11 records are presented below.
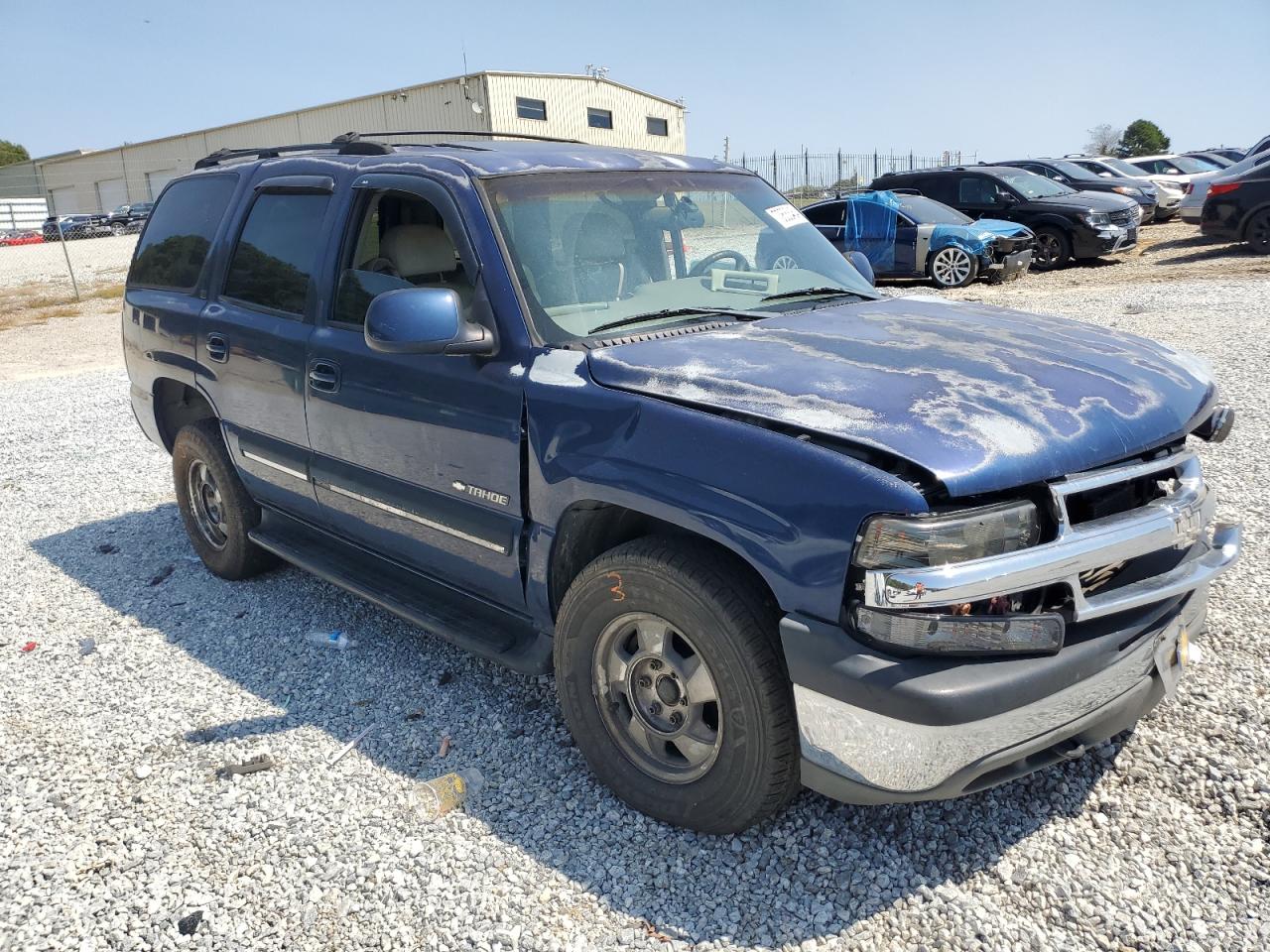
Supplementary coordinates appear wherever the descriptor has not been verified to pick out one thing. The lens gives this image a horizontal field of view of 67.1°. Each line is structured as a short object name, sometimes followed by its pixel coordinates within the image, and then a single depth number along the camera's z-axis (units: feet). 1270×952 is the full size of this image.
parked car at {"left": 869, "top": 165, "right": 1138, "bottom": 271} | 50.70
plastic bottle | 13.57
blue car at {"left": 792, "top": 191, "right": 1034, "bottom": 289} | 45.75
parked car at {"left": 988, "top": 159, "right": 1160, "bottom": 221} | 63.16
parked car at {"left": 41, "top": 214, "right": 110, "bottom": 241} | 134.00
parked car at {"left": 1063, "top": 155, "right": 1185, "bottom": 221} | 75.15
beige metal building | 123.95
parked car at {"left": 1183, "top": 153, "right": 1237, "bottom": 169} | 94.22
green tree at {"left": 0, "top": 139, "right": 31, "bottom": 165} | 291.99
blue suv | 7.37
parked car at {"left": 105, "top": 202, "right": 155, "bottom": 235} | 137.18
